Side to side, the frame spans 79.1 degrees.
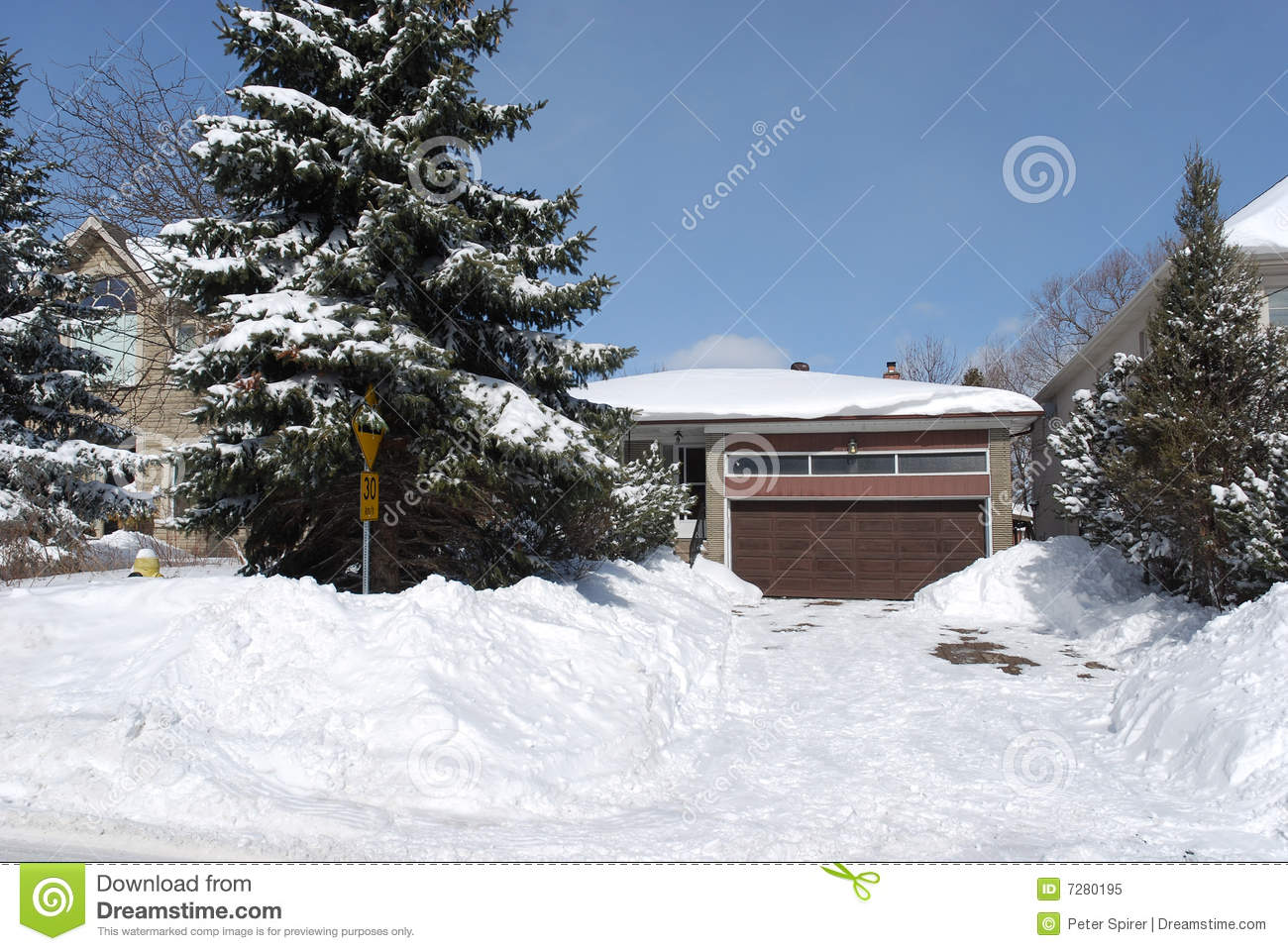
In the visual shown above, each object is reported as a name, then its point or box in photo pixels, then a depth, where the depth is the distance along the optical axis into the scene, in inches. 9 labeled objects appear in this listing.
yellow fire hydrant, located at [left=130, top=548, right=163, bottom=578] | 428.1
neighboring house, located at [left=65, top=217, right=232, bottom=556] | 629.9
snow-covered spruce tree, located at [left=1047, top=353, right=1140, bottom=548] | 472.4
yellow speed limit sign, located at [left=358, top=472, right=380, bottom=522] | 292.5
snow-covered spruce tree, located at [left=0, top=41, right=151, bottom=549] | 548.7
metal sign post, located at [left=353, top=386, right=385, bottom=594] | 292.5
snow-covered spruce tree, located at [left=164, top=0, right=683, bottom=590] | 305.7
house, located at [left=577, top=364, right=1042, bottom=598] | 663.8
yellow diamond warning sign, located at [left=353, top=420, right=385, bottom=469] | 291.1
